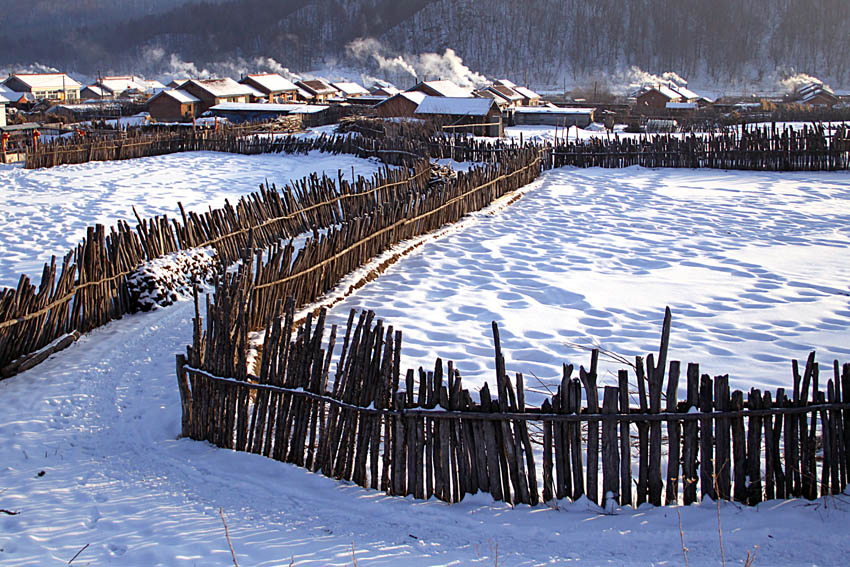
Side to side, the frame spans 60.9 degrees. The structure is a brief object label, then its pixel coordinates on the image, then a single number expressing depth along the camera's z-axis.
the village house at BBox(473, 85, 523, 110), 50.33
